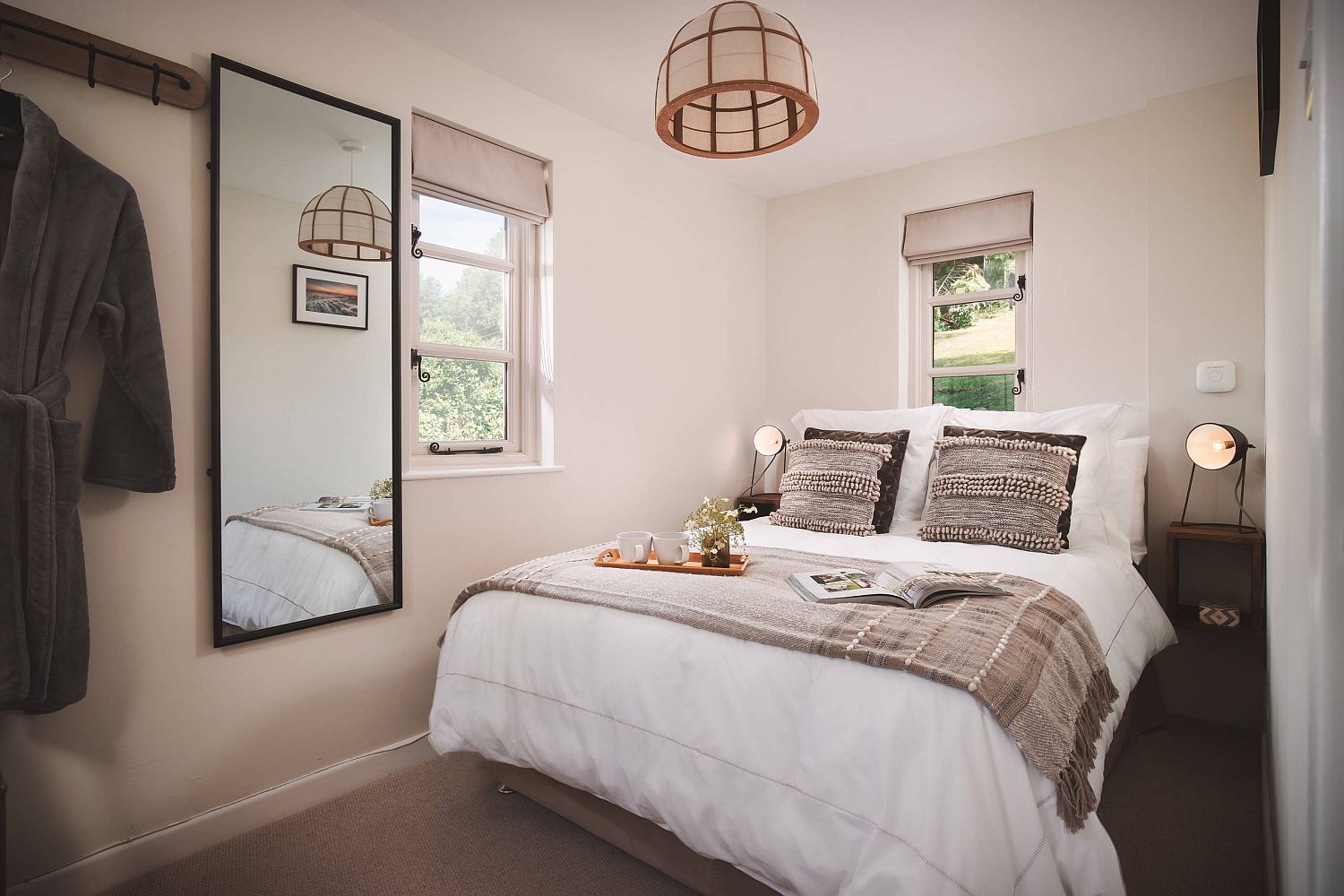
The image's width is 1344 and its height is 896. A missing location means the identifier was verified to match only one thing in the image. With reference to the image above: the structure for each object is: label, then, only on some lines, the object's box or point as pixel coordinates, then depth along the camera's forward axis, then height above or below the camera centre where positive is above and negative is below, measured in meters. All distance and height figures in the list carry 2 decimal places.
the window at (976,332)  3.44 +0.58
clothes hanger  1.61 +0.75
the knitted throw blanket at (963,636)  1.32 -0.41
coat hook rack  1.65 +0.96
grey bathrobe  1.58 +0.14
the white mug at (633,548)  2.17 -0.32
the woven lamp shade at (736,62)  1.59 +0.89
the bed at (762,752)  1.20 -0.64
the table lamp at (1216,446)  2.51 +0.00
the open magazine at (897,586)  1.71 -0.36
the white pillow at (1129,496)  2.65 -0.19
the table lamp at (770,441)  3.77 +0.02
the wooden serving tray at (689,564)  2.04 -0.36
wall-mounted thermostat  2.71 +0.27
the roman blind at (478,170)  2.54 +1.05
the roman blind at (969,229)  3.32 +1.06
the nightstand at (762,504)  3.75 -0.32
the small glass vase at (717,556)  2.09 -0.33
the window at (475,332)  2.69 +0.45
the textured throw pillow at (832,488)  2.87 -0.18
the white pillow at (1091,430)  2.63 +0.07
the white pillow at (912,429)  3.03 +0.07
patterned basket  2.52 -0.61
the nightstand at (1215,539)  2.44 -0.40
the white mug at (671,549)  2.15 -0.32
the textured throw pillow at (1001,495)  2.47 -0.18
